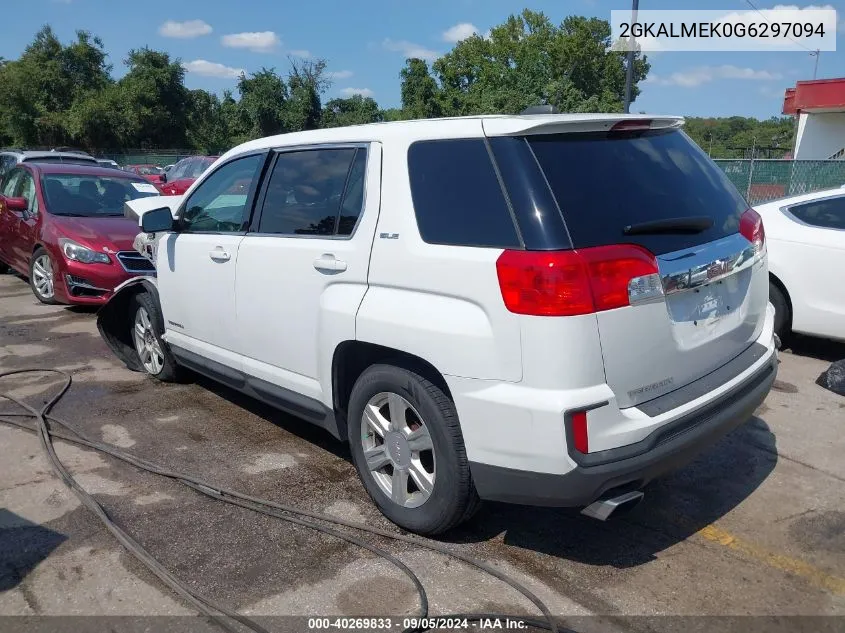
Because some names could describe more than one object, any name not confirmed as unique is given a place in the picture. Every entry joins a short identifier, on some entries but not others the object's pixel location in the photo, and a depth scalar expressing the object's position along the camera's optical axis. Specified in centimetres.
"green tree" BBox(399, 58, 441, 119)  6675
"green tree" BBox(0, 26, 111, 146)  4691
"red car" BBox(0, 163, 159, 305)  800
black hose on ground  284
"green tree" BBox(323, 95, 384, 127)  6072
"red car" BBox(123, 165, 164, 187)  2389
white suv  273
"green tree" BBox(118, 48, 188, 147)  4791
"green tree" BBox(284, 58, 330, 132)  5391
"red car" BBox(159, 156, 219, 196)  1689
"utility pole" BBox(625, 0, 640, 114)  1441
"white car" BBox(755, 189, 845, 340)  600
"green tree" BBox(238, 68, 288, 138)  5447
